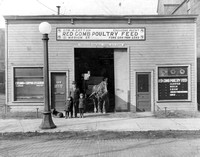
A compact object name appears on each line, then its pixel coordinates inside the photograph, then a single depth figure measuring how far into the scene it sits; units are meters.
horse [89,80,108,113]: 13.02
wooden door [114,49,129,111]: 13.54
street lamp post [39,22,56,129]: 9.21
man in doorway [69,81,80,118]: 11.67
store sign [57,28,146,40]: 13.37
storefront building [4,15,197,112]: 13.35
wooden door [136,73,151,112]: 13.45
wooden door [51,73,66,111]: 13.47
